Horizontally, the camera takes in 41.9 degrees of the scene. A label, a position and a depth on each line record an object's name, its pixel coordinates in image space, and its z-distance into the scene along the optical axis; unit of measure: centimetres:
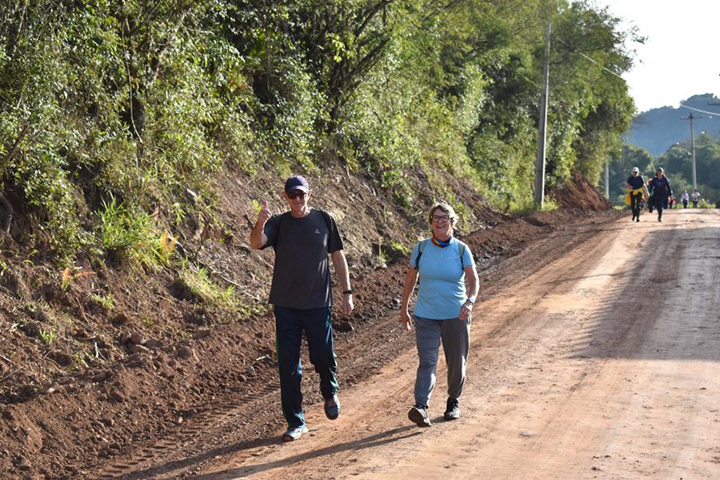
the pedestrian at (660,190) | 2814
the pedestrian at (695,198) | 6056
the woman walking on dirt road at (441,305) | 775
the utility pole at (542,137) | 3475
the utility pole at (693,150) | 7556
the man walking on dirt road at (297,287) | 757
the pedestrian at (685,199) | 5754
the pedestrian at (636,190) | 2825
